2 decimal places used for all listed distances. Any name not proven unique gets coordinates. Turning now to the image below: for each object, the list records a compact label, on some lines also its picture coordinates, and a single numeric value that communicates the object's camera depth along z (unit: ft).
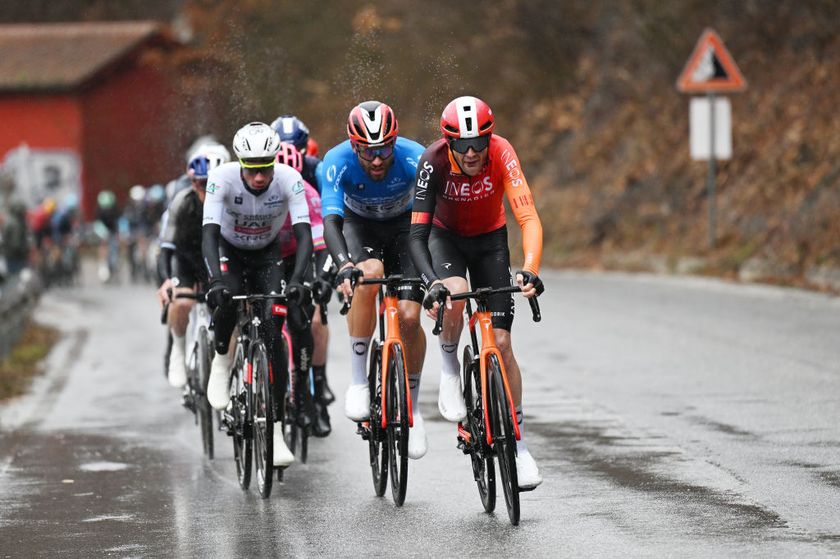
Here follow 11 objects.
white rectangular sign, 156.35
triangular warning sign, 154.20
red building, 380.17
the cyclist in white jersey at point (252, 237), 61.31
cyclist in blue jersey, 57.06
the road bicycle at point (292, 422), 66.33
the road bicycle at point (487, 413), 50.67
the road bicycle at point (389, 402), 54.65
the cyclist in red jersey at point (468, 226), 53.21
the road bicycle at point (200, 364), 70.79
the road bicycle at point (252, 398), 59.11
